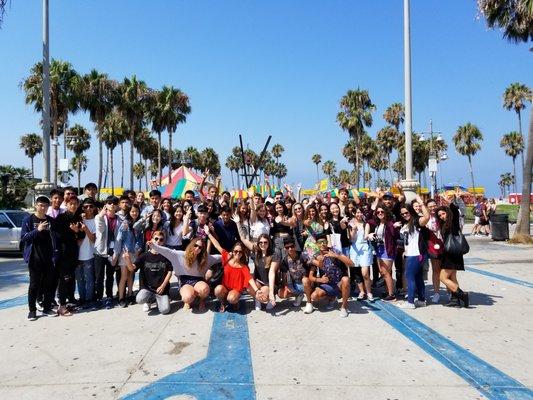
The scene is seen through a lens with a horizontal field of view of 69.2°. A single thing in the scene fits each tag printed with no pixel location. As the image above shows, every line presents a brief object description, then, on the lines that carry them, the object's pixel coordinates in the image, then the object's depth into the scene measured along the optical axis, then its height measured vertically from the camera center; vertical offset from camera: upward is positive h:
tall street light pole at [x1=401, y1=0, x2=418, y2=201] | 11.45 +3.57
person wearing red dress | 5.71 -1.13
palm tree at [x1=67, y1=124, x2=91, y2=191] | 53.84 +9.76
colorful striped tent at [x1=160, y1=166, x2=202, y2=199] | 21.62 +1.37
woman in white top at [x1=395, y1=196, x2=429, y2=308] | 5.89 -0.68
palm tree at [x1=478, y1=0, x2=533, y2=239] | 12.75 +5.93
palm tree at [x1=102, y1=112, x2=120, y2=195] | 43.27 +8.65
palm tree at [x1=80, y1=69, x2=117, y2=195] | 29.62 +8.65
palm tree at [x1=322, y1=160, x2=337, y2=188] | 104.81 +9.93
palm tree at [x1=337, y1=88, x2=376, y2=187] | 41.78 +9.99
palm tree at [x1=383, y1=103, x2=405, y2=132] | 50.09 +11.76
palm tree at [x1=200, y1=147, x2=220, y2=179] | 75.50 +9.32
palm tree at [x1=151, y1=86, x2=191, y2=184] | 38.16 +9.58
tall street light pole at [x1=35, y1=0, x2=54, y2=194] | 10.50 +2.32
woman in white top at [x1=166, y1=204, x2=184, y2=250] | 6.16 -0.41
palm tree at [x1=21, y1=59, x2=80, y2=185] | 25.58 +8.03
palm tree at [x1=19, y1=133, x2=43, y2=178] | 67.06 +10.95
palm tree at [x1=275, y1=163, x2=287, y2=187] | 110.86 +9.59
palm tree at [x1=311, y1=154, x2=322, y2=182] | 98.81 +11.75
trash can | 14.62 -0.91
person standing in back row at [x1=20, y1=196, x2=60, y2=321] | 5.39 -0.63
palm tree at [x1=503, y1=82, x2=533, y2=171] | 47.03 +13.11
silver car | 11.97 -0.86
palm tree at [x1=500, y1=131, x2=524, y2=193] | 63.91 +9.93
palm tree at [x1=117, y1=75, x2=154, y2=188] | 33.34 +9.27
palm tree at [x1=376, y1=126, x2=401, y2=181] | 52.56 +9.04
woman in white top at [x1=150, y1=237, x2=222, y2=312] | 5.71 -0.93
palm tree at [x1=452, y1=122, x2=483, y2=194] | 51.47 +8.69
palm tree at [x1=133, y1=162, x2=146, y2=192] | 83.11 +7.71
